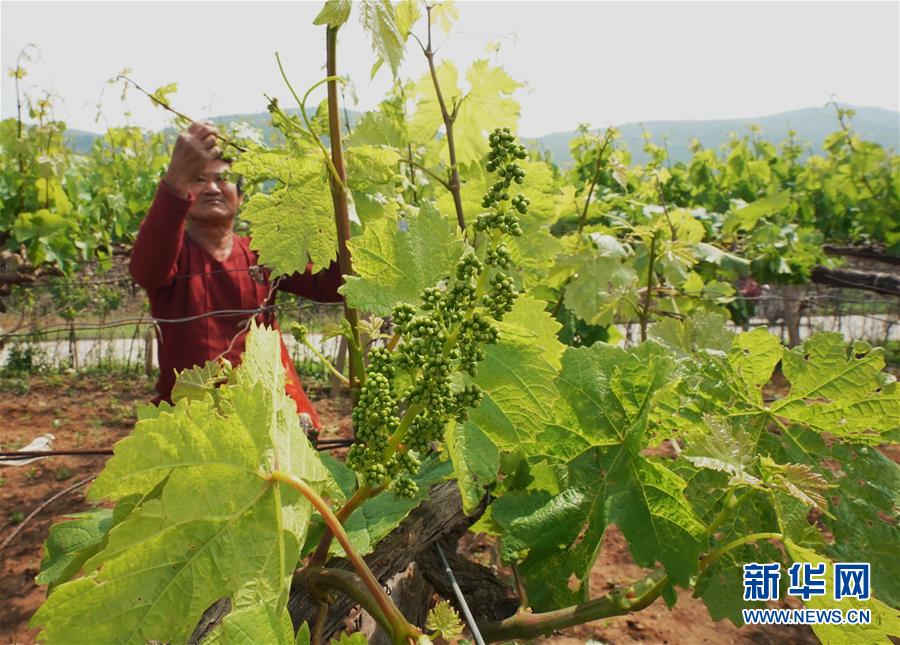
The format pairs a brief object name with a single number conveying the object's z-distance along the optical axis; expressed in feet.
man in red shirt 9.21
